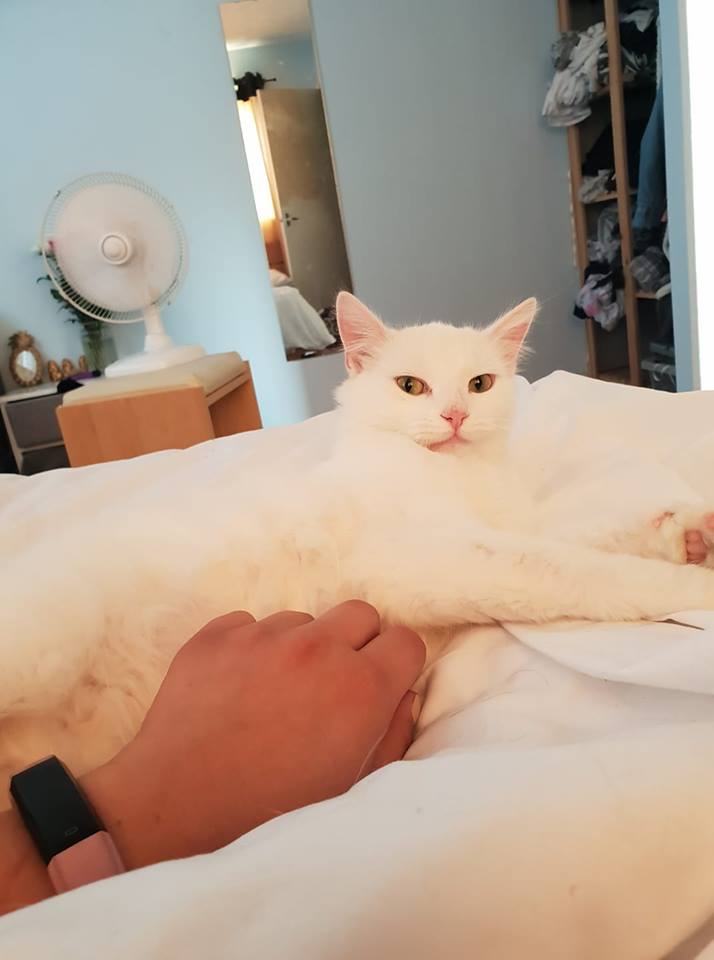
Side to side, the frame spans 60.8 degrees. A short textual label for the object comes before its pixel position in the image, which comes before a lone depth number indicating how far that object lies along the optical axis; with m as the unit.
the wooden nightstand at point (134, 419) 2.13
